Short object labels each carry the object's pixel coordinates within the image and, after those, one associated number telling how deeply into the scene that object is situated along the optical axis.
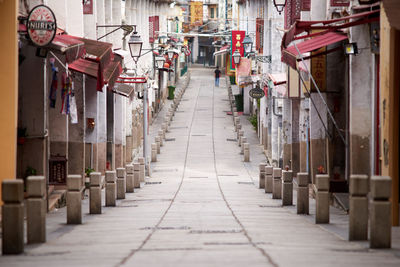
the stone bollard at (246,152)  47.41
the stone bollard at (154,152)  47.53
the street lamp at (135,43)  35.34
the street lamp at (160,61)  43.38
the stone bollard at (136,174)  32.84
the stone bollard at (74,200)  17.82
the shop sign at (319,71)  26.22
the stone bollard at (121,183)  27.22
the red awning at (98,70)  25.04
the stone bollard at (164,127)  59.41
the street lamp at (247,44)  49.31
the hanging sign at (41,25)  19.03
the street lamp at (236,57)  52.96
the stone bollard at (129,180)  30.87
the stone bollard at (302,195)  21.09
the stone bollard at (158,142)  51.60
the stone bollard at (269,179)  30.12
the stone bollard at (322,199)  17.36
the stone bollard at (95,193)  20.70
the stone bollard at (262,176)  33.47
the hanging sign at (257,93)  47.47
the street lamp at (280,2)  33.57
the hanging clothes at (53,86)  23.72
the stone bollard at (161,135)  53.91
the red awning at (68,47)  21.08
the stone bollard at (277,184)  27.83
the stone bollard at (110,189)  23.84
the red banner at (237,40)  59.09
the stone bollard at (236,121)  60.56
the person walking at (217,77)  93.21
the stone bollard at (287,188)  24.56
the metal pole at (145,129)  40.34
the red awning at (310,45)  21.88
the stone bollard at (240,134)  54.05
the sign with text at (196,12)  143.62
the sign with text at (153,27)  64.36
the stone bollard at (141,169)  36.01
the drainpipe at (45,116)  22.66
